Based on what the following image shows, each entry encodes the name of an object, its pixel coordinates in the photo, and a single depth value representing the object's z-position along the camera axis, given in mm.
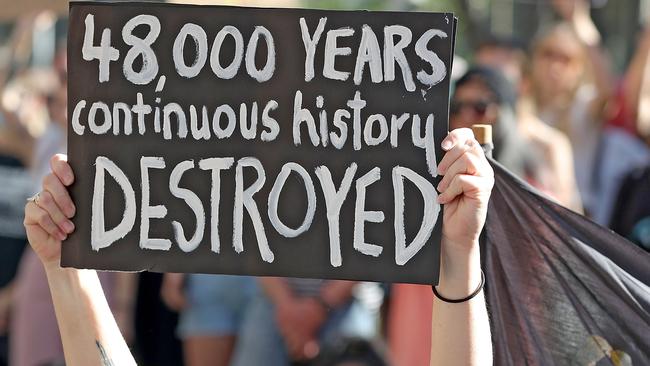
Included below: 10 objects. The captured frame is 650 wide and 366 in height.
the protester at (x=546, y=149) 8058
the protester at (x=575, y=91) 9740
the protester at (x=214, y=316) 8389
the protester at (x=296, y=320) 8273
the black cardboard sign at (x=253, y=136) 4037
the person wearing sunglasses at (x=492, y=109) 7314
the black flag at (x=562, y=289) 4268
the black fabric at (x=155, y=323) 8800
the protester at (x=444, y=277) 3850
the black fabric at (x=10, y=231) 9161
